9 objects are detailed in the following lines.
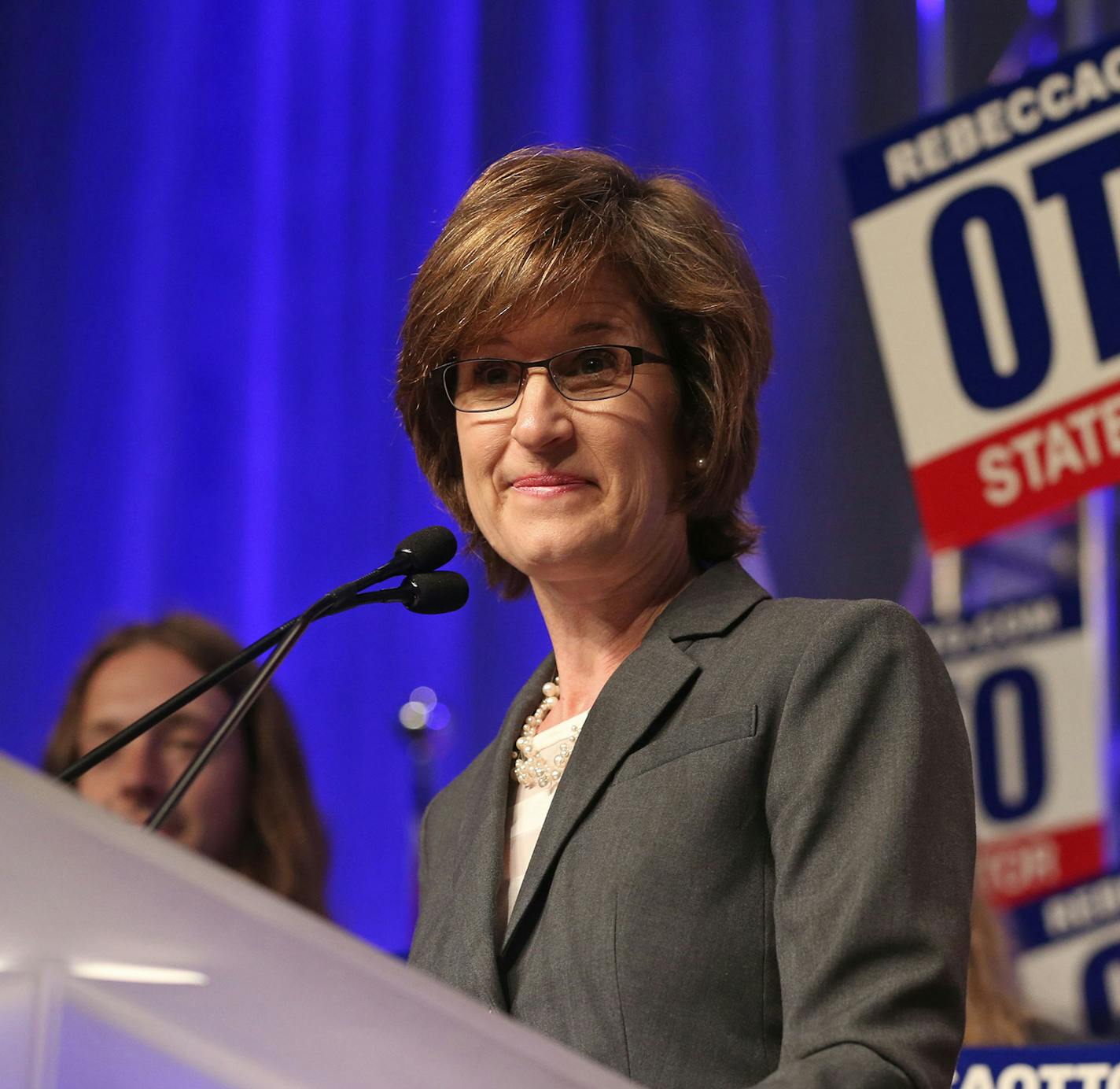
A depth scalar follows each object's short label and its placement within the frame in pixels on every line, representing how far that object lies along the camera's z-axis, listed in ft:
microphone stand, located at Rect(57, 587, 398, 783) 8.44
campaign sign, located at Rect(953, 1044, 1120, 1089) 17.66
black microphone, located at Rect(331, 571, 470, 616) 9.68
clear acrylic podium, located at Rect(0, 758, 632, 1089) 3.78
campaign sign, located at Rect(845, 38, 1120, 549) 20.49
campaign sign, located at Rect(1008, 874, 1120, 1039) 19.11
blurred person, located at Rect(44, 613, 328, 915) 18.99
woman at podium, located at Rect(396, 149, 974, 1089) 7.36
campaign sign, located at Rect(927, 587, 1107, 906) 19.42
